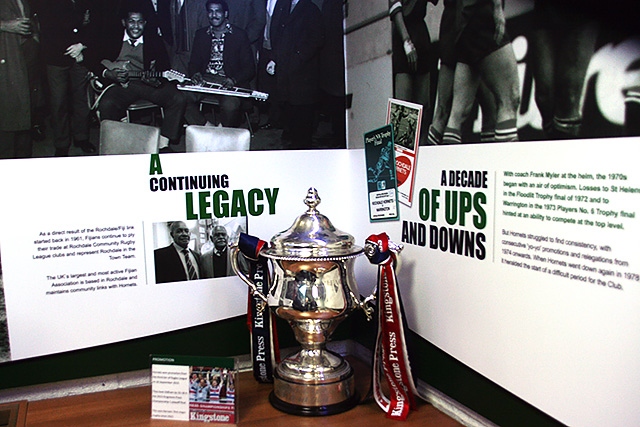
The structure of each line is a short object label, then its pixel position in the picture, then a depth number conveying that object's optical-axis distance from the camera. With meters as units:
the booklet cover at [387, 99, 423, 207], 1.52
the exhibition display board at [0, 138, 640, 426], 1.03
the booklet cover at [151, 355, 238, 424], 1.46
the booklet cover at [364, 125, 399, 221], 1.63
